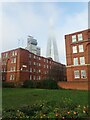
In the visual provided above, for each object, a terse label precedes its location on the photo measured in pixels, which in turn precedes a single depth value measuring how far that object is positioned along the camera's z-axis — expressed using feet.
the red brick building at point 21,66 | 86.48
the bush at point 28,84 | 53.81
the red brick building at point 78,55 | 57.49
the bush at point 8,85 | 50.59
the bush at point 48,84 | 52.11
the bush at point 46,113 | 10.01
